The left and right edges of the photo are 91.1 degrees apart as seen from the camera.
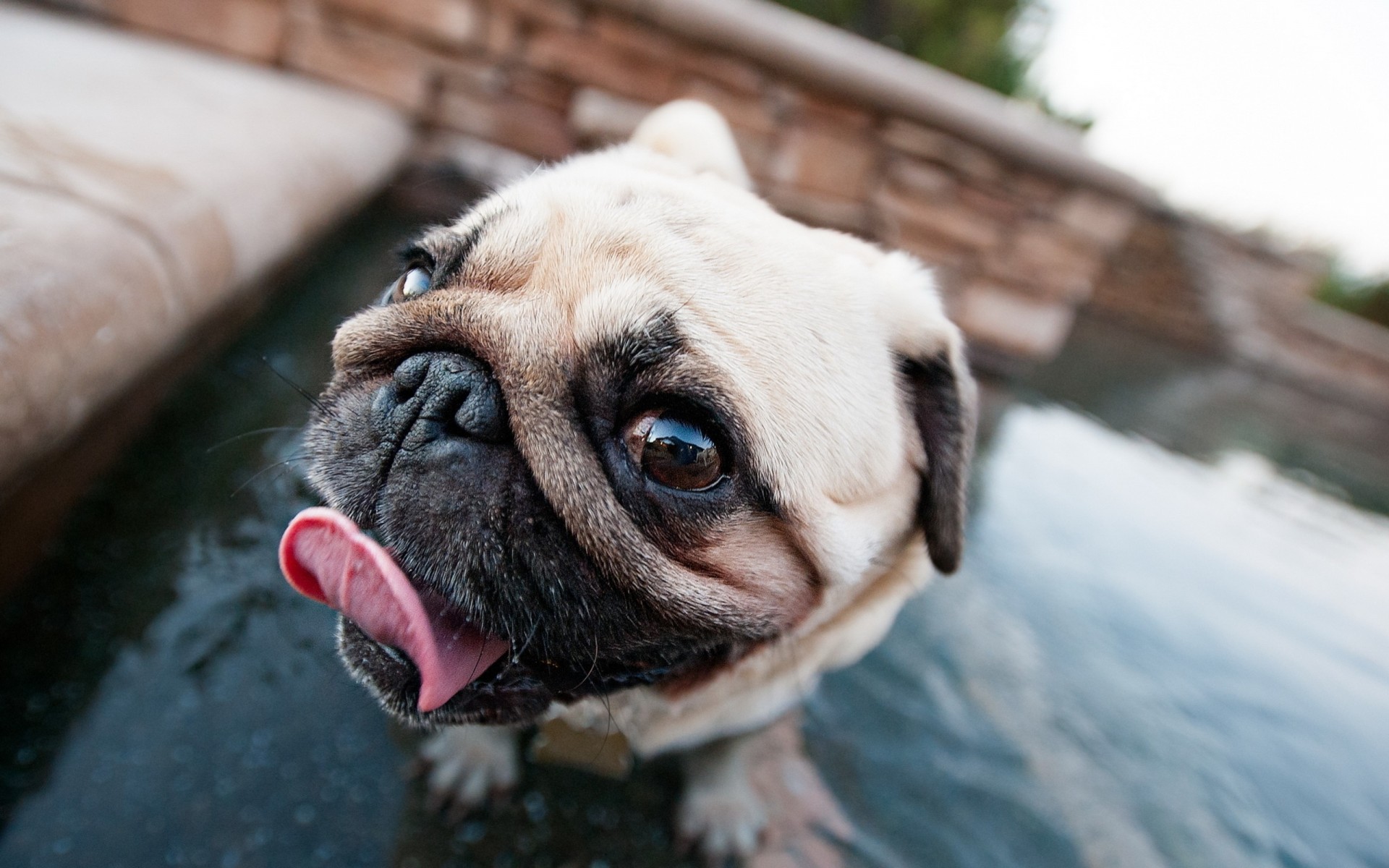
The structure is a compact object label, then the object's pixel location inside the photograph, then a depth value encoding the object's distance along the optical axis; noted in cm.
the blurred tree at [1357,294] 1916
